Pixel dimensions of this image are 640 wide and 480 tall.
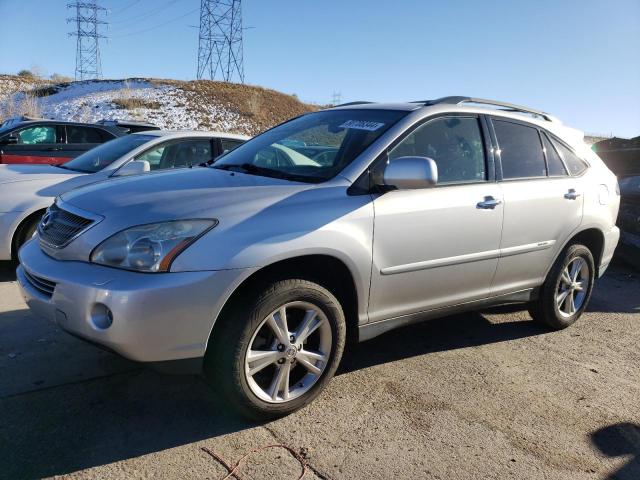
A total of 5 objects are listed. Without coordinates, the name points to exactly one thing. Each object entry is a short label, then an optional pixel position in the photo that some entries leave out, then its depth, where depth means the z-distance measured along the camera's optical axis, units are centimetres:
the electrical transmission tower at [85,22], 5534
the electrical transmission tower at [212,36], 5224
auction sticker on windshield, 360
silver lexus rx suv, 265
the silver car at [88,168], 528
